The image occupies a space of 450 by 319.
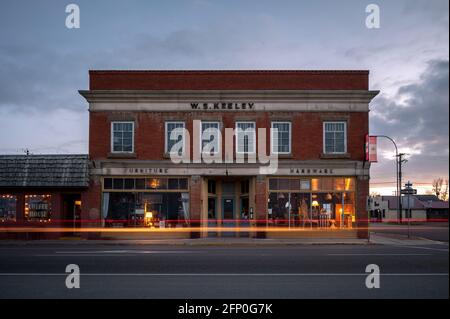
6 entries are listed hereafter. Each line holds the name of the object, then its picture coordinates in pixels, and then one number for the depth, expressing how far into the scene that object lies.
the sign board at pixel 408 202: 31.42
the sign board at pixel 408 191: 32.03
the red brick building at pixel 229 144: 27.02
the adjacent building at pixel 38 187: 26.52
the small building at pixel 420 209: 95.56
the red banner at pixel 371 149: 26.58
